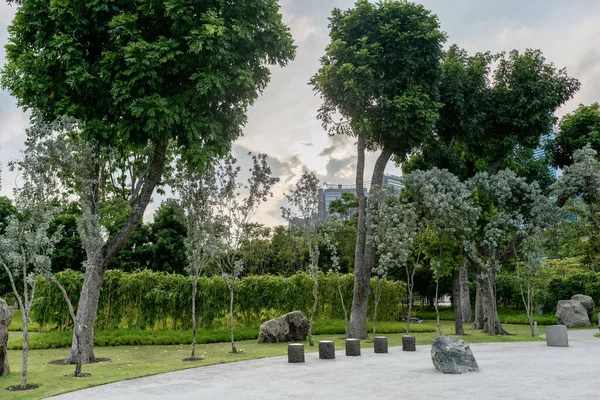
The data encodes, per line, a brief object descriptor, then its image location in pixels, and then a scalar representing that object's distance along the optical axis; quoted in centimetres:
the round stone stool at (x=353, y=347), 1333
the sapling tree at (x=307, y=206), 1768
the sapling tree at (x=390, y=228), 1770
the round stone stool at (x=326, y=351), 1265
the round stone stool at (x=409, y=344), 1429
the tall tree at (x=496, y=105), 2131
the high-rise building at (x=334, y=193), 8754
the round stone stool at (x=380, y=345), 1384
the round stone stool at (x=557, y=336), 1499
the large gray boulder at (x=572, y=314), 2412
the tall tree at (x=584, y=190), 1970
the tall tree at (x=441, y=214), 1841
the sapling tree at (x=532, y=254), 1959
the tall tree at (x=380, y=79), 1847
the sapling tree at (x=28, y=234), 938
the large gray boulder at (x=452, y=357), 991
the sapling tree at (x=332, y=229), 1820
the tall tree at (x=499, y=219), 1967
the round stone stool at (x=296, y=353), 1194
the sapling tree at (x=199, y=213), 1396
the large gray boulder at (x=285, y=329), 1758
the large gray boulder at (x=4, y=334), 1022
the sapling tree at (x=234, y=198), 1495
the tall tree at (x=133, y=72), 1282
